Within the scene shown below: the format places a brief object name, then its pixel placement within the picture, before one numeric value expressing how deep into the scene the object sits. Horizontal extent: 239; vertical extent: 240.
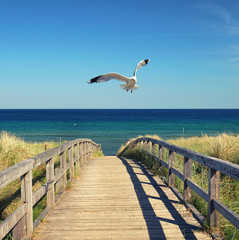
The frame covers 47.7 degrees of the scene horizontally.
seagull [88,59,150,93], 10.59
